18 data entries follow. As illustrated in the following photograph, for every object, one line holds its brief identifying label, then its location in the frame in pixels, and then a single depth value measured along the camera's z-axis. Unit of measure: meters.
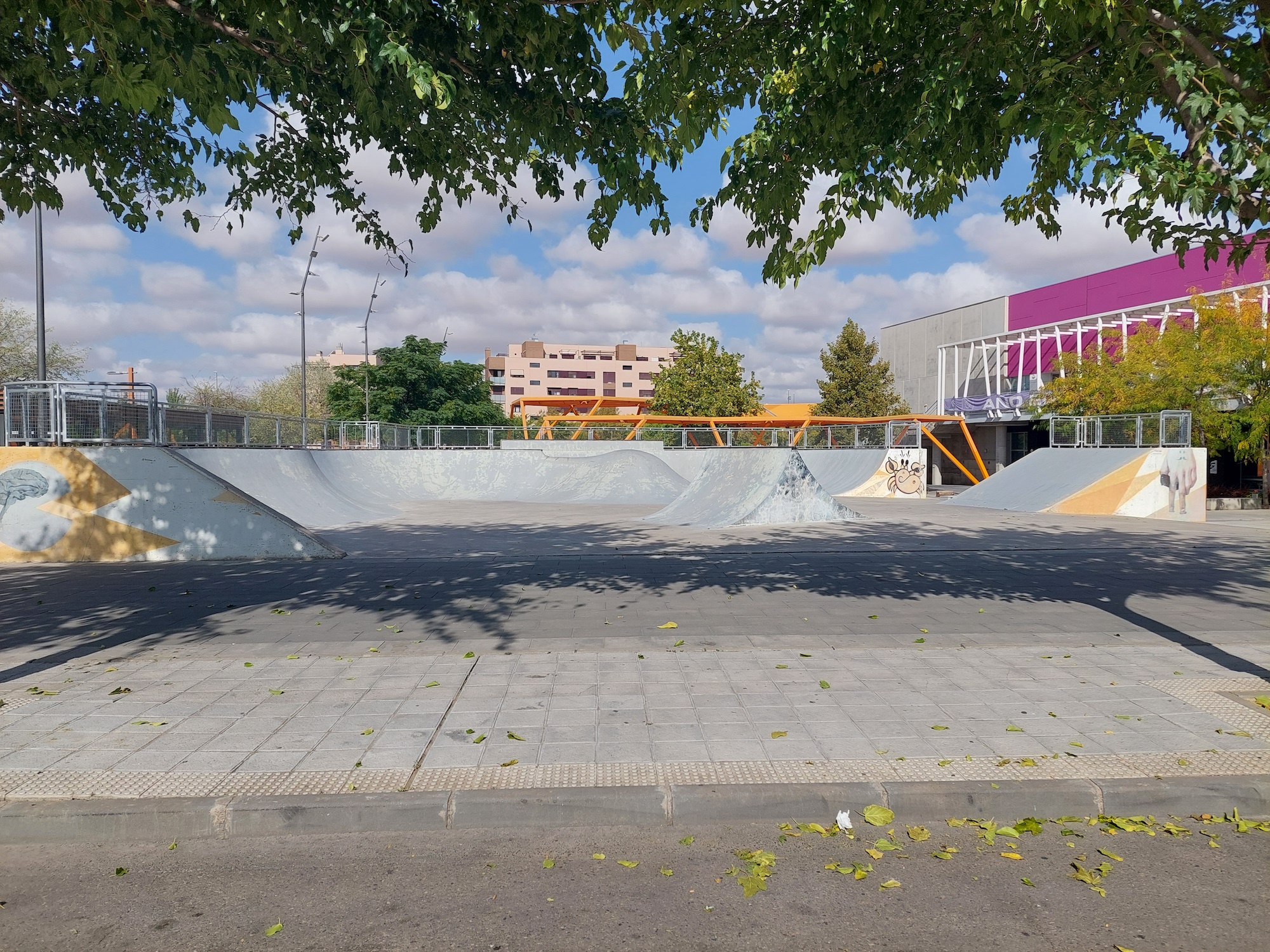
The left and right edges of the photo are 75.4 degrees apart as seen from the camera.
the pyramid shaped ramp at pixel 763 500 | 17.64
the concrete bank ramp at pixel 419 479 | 18.23
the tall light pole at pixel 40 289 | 15.64
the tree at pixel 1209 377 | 23.23
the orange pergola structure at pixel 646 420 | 33.53
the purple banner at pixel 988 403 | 42.50
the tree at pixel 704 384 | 52.69
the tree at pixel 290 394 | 70.19
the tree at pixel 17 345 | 42.25
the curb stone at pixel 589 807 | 3.64
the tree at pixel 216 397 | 67.12
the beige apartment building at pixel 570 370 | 125.12
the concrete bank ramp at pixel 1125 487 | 20.12
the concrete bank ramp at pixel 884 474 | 27.77
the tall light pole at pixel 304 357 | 31.22
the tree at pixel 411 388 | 49.53
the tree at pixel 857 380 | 56.25
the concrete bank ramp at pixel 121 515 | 11.87
